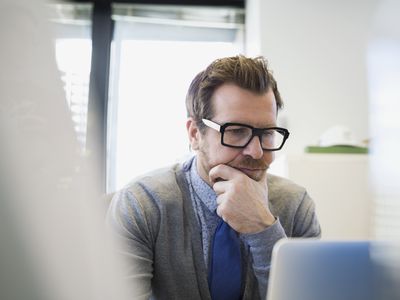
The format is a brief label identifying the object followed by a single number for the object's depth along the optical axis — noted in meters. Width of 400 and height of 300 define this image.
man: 0.81
